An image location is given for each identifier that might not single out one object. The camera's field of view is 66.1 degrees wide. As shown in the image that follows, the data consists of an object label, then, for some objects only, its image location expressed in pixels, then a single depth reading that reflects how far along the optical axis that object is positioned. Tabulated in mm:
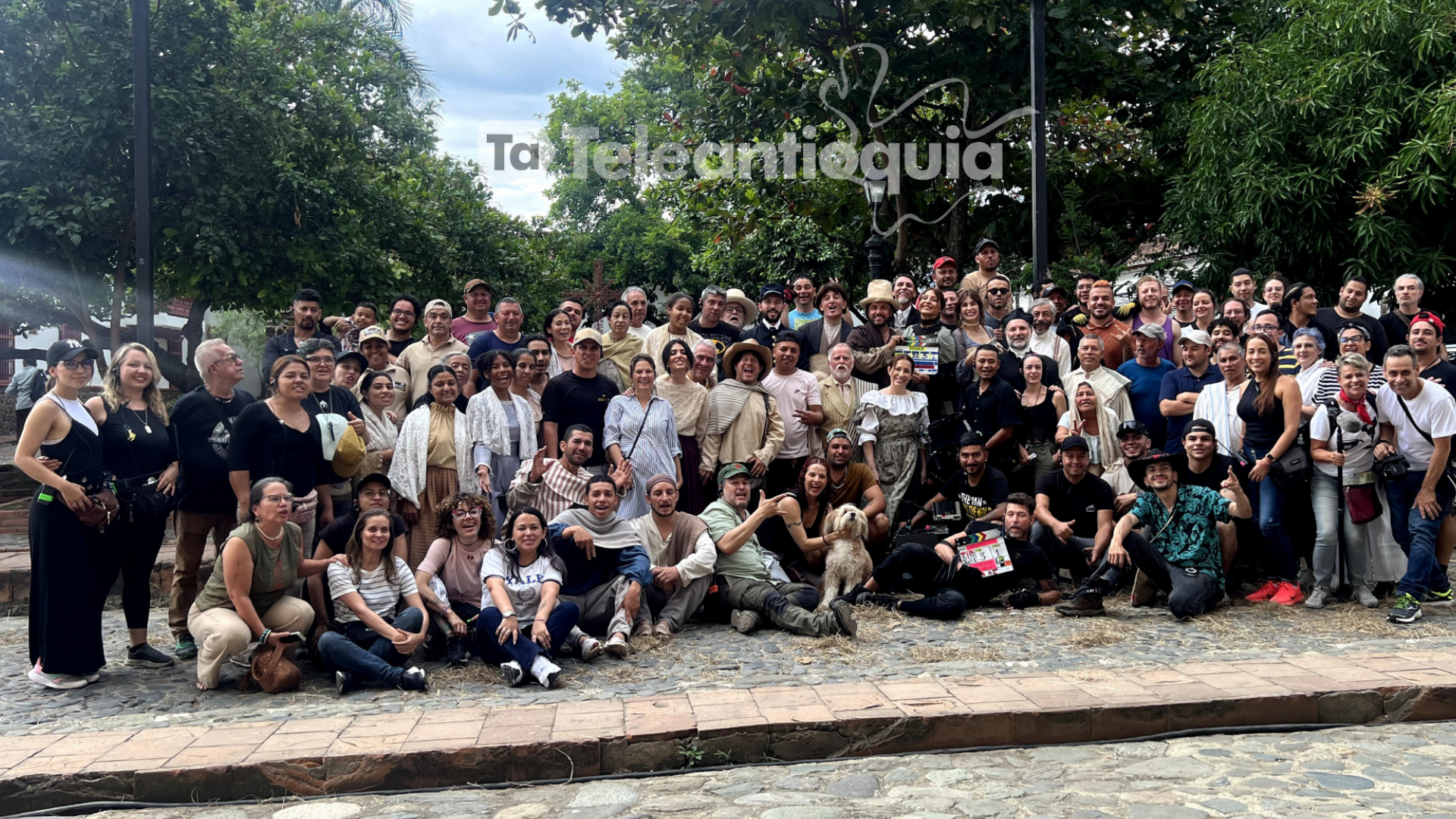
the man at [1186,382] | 8156
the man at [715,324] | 9227
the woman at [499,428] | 7602
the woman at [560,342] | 8539
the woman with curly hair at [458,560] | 6691
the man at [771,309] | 9531
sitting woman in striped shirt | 5988
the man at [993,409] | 8320
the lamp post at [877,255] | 11805
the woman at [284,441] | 6488
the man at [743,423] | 8180
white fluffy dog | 7613
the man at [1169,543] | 7379
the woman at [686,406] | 8180
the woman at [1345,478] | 7324
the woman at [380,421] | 7426
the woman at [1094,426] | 8172
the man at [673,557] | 7188
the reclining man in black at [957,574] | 7684
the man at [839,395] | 8602
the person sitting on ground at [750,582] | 6918
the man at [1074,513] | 7840
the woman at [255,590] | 5973
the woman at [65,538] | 6137
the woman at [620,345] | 8523
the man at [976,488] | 8102
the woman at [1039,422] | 8352
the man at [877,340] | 8820
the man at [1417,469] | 7109
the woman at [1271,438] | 7473
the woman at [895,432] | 8430
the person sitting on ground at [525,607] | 6121
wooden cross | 16250
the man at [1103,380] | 8297
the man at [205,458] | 6664
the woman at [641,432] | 7766
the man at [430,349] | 8266
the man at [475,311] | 9117
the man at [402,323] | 8688
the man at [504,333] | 8477
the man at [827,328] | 9250
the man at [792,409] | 8445
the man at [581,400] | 7879
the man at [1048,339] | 9125
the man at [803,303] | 9641
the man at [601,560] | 6887
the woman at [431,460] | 7359
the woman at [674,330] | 8656
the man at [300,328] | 8289
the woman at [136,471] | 6434
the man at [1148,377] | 8367
